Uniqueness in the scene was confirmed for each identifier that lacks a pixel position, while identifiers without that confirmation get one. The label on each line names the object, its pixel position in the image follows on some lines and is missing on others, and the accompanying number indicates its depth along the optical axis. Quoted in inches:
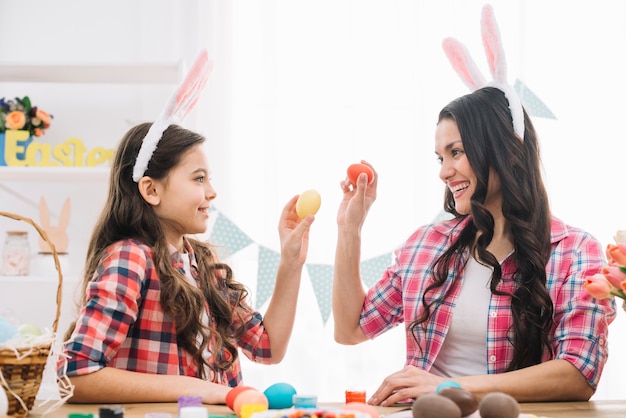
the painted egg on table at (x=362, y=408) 42.6
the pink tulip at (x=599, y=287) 45.8
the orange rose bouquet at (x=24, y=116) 100.2
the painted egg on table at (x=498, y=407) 38.6
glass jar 98.3
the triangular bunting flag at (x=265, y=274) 104.6
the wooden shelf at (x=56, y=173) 97.6
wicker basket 42.9
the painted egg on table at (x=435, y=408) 37.4
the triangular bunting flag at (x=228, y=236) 104.3
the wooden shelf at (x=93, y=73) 99.7
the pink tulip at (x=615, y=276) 45.4
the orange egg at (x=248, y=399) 44.9
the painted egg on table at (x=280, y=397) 45.1
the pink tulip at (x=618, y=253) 45.1
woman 58.9
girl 51.4
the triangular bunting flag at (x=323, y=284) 105.0
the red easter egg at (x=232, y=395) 46.0
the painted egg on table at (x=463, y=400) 39.8
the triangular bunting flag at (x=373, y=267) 106.2
